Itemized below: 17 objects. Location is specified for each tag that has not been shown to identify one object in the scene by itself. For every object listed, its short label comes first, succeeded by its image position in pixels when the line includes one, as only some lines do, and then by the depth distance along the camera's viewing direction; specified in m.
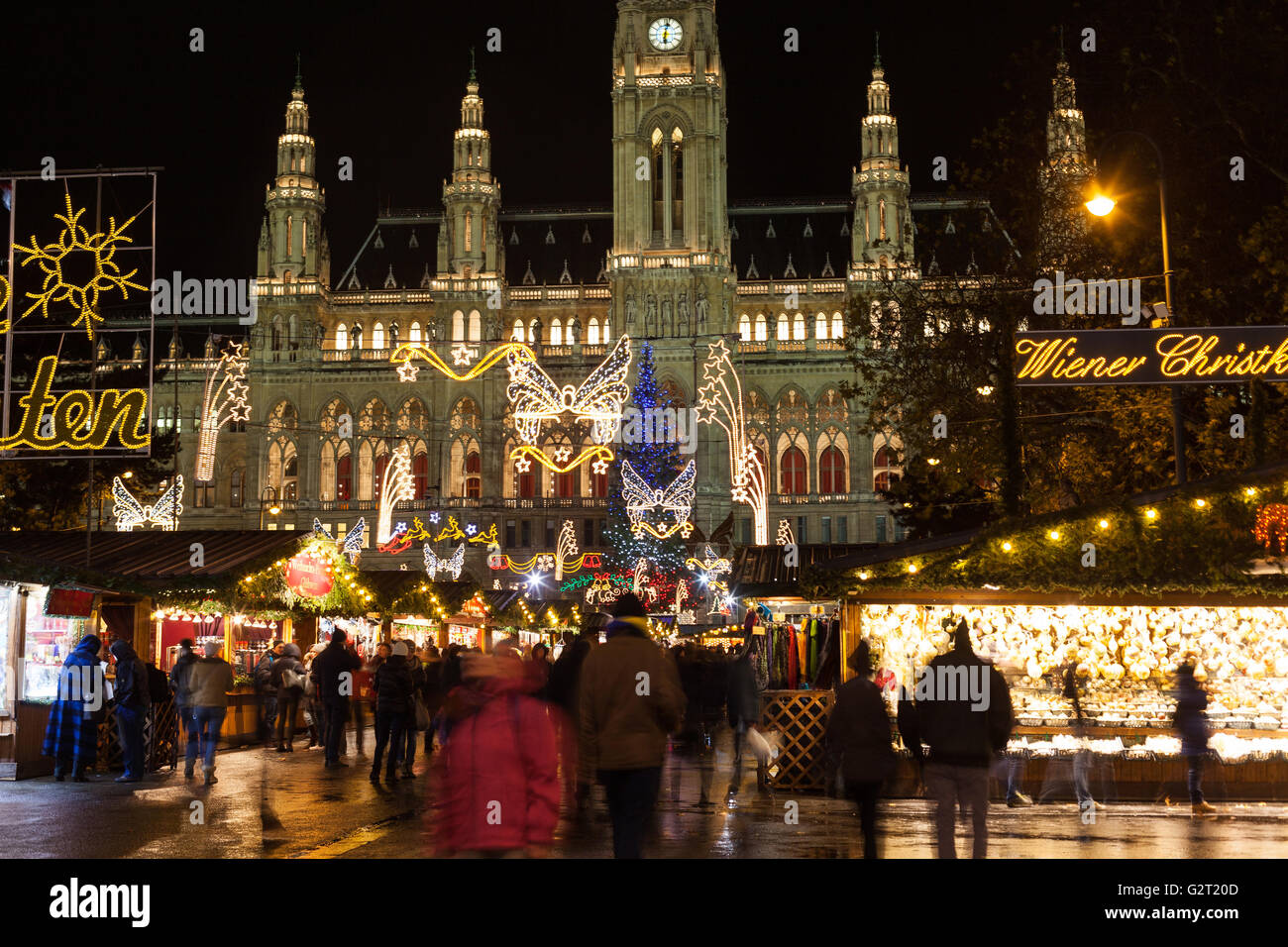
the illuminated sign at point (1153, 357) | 14.51
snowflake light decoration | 19.38
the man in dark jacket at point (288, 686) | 20.98
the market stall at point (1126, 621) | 15.02
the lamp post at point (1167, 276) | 14.85
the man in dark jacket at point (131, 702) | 16.17
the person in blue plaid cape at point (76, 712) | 16.22
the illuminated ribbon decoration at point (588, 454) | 32.47
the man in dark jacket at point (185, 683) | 15.95
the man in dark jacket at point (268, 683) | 21.33
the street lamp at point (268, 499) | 74.88
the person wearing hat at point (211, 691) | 15.67
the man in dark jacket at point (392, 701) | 15.90
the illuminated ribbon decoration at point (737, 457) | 40.28
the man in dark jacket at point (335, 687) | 17.25
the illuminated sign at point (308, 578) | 21.14
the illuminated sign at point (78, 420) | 19.11
